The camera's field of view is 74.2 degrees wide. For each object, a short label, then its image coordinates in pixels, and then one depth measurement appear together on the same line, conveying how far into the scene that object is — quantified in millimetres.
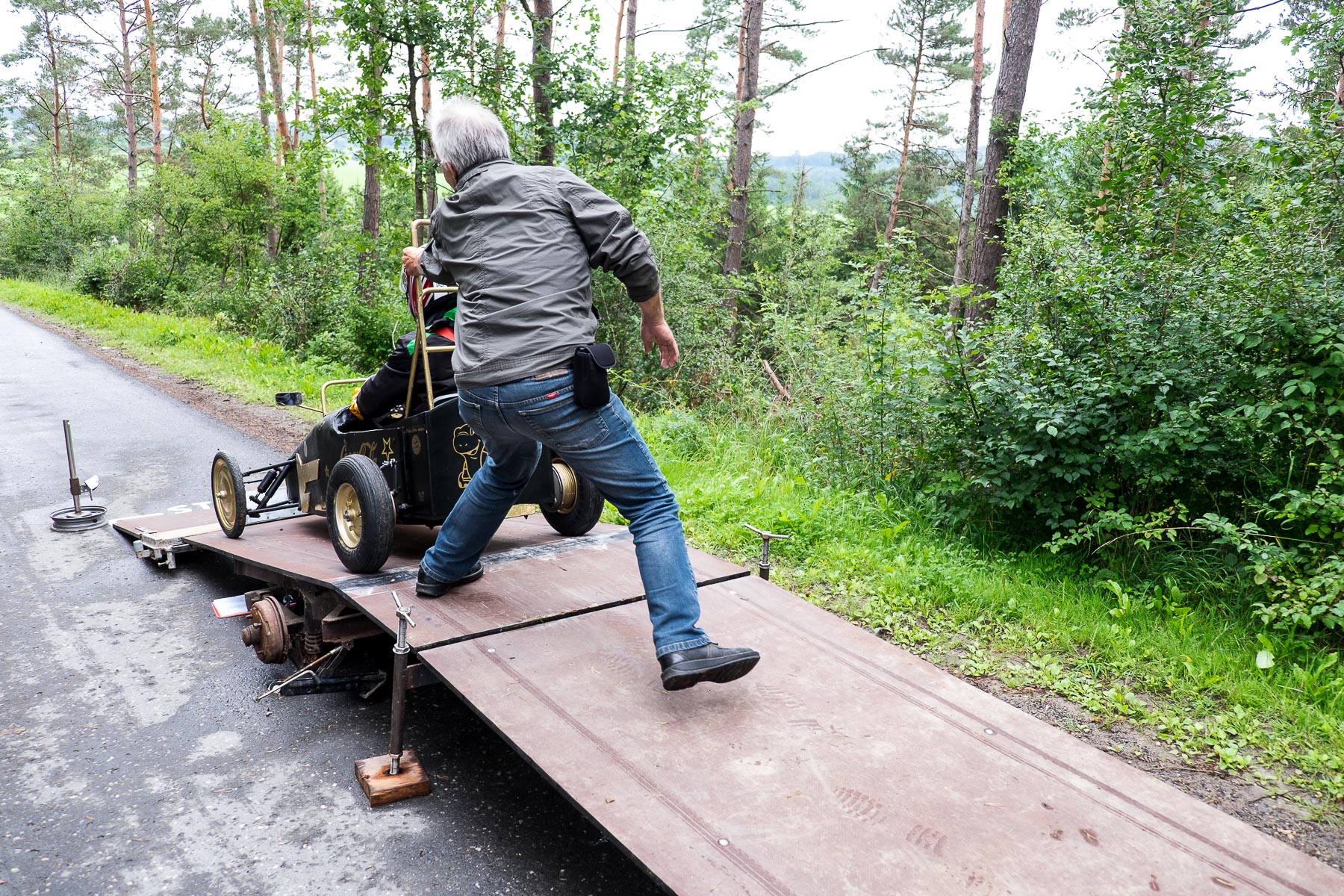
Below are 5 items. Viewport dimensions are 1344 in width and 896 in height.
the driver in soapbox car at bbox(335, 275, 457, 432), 4305
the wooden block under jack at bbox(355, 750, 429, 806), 2992
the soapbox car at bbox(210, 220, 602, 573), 3879
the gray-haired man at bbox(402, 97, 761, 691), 3041
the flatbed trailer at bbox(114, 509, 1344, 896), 2152
